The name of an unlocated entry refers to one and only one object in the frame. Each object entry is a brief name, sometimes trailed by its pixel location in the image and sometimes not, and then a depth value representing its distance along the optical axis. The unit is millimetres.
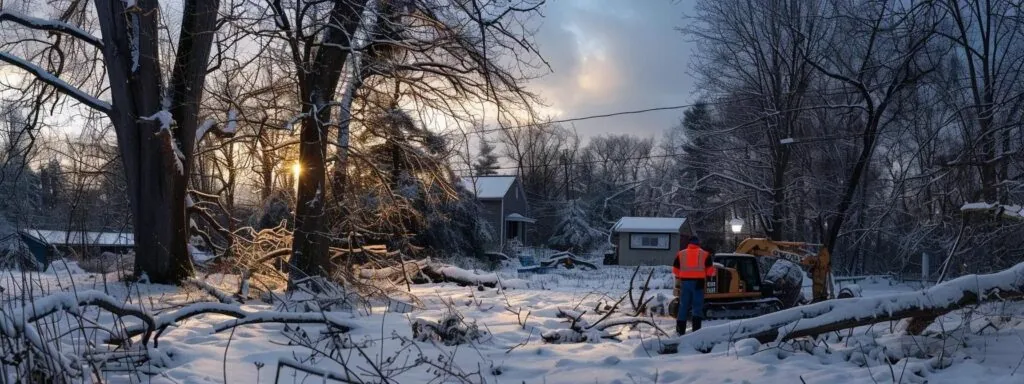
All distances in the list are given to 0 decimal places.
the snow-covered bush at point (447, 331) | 8400
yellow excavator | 13500
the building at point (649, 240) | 42500
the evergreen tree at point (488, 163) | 57438
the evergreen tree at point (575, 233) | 51688
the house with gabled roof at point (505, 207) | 45406
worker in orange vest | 10664
